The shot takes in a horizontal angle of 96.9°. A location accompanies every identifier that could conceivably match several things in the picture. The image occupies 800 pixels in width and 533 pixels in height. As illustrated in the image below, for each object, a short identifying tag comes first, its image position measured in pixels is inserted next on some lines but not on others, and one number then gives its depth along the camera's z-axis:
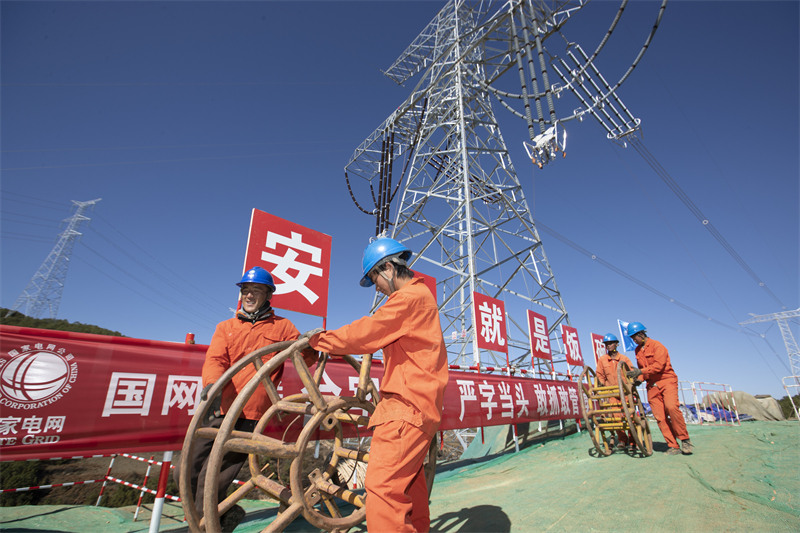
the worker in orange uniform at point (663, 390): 5.57
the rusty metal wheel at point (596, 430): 5.84
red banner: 2.92
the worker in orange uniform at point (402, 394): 1.78
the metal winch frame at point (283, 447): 1.86
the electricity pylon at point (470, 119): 10.34
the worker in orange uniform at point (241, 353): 2.35
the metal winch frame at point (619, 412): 5.65
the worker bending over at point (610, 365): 6.47
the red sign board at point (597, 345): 14.27
